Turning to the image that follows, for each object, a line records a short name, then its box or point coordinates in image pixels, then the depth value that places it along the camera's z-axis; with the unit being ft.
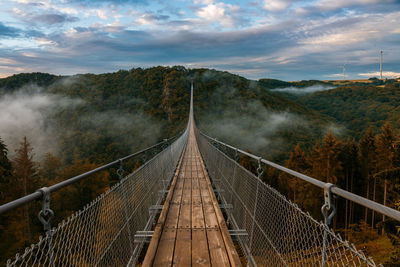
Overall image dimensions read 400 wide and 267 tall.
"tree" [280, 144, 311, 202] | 87.34
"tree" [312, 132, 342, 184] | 78.95
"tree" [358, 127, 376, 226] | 81.45
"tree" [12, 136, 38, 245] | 70.79
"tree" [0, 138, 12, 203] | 50.57
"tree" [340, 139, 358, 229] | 84.17
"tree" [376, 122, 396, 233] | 71.10
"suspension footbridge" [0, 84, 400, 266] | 4.48
